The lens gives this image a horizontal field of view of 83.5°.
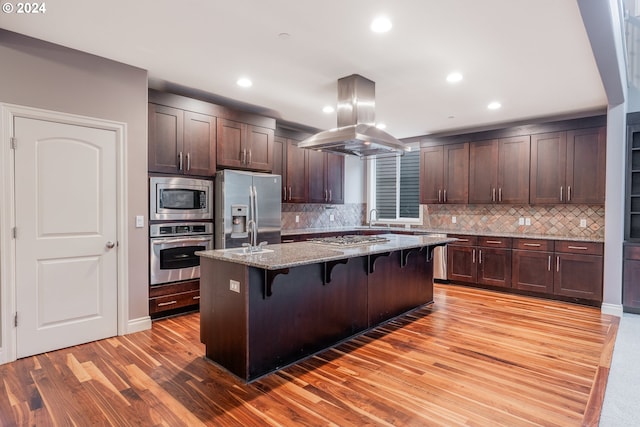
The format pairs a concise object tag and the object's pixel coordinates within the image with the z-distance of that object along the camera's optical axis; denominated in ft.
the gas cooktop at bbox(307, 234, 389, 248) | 11.71
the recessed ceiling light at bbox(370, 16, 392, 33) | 8.52
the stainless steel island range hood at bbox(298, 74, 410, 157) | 11.67
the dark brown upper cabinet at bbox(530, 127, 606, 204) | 15.66
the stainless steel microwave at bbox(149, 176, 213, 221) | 12.63
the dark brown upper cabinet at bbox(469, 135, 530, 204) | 17.71
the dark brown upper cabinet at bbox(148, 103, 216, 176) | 12.83
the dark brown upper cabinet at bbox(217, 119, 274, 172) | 14.90
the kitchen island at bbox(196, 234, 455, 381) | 8.54
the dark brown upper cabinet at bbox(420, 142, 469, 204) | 19.69
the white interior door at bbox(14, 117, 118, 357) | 9.78
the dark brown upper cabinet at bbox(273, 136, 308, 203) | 18.35
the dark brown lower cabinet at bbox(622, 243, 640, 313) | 14.06
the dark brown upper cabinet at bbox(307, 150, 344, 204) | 19.99
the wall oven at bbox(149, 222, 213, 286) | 12.67
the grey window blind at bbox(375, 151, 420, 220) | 23.18
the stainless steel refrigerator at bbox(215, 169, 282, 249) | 14.12
